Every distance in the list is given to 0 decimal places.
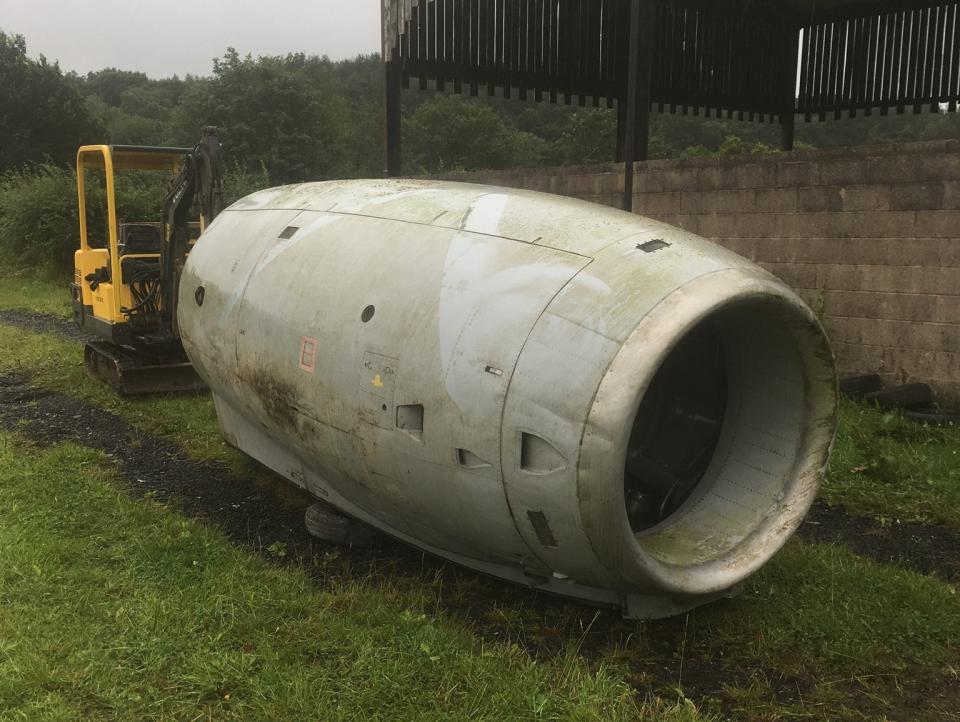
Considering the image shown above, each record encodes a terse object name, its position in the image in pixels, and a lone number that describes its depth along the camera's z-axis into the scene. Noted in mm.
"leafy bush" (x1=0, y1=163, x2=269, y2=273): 19500
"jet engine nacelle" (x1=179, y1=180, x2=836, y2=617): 3256
